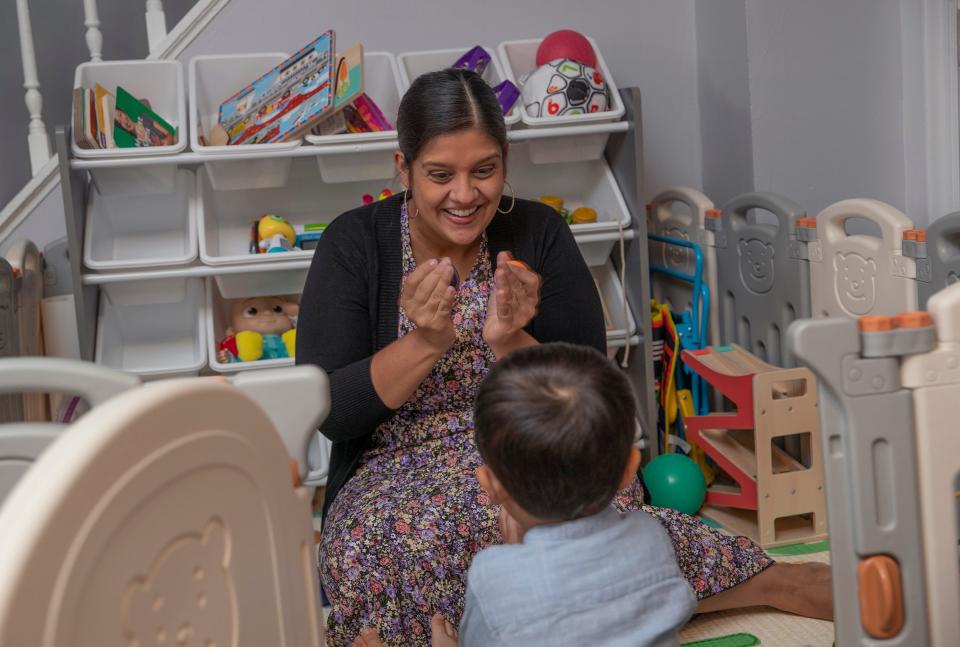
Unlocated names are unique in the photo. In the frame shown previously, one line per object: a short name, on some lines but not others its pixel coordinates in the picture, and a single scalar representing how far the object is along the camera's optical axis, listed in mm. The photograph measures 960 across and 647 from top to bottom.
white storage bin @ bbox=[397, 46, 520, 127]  2459
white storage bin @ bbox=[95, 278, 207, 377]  2273
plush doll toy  2305
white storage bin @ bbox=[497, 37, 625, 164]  2273
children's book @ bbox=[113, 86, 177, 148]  2219
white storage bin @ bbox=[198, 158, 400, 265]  2461
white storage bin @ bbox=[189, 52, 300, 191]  2182
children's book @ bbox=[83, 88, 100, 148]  2154
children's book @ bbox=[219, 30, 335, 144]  2166
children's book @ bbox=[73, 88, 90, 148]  2121
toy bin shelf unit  2203
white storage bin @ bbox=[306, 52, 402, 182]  2213
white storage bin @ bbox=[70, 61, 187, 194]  2166
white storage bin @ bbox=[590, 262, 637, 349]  2373
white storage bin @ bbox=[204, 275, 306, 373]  2240
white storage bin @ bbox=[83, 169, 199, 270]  2336
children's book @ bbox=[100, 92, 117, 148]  2182
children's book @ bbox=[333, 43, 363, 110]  2145
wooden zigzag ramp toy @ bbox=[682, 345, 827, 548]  2070
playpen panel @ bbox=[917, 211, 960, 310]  1717
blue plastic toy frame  2467
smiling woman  1441
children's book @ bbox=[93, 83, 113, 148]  2195
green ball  2207
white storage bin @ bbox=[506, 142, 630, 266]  2438
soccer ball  2295
